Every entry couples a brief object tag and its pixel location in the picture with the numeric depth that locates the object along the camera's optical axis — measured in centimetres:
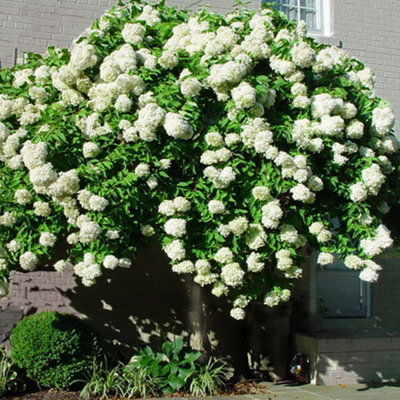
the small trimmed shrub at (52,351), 620
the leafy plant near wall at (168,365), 639
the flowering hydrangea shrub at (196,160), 523
